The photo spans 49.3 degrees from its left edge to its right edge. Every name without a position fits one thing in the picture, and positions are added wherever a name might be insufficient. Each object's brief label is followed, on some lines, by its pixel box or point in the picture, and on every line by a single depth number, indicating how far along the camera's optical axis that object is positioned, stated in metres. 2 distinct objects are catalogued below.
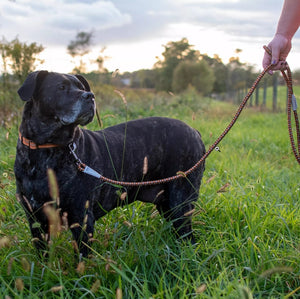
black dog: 2.21
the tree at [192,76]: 26.10
